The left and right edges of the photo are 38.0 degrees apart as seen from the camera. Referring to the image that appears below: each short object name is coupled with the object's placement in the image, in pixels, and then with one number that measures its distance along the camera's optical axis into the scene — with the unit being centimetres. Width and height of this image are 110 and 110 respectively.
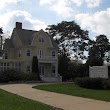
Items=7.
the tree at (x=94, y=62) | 2630
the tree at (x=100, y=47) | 4200
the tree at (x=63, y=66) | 3005
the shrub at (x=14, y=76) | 2393
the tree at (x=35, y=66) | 2746
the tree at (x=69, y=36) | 3641
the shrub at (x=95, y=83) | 1469
